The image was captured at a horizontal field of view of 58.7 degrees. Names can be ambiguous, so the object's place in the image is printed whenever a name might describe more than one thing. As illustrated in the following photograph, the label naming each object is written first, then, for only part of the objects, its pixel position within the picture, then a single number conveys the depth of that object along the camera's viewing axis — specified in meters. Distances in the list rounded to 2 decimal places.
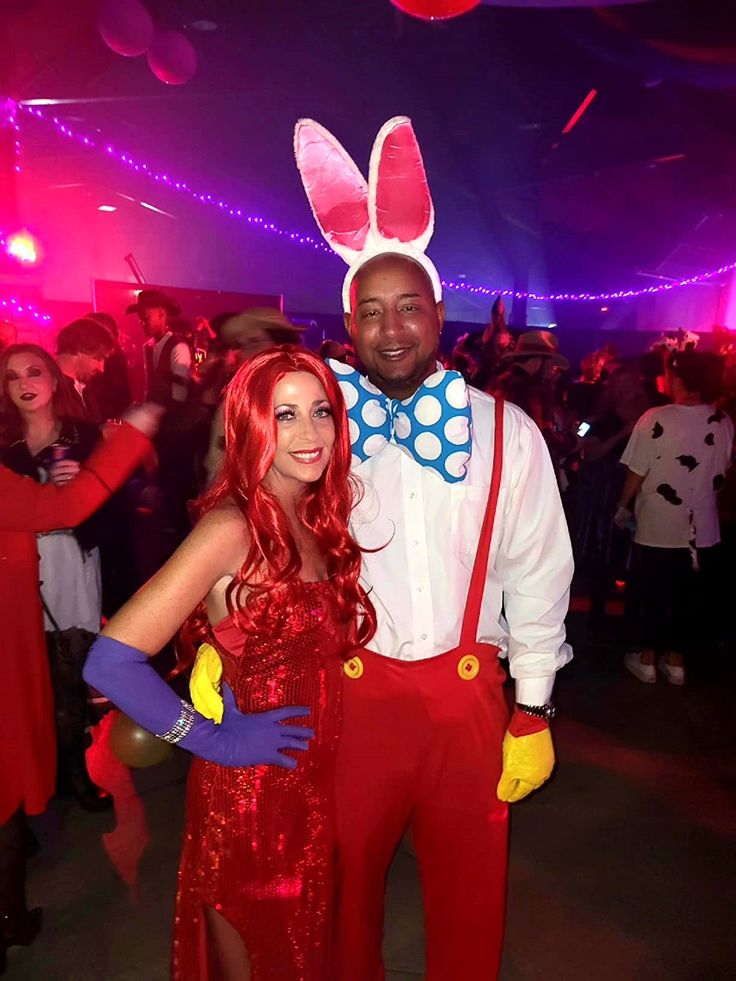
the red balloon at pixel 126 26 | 4.82
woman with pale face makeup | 2.35
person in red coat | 1.91
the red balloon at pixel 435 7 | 3.78
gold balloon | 2.64
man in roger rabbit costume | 1.44
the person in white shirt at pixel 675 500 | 3.78
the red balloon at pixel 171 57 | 5.50
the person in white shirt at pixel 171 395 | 3.36
